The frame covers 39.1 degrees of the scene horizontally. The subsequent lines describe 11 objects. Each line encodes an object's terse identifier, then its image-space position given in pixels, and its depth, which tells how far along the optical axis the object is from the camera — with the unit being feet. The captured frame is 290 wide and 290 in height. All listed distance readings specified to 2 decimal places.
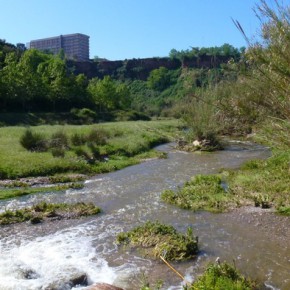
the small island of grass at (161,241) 35.04
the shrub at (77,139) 99.22
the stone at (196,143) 110.28
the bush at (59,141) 93.35
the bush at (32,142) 90.31
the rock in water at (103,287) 25.20
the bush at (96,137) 103.34
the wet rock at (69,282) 29.62
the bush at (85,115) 199.00
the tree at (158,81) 460.26
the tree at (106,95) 252.83
